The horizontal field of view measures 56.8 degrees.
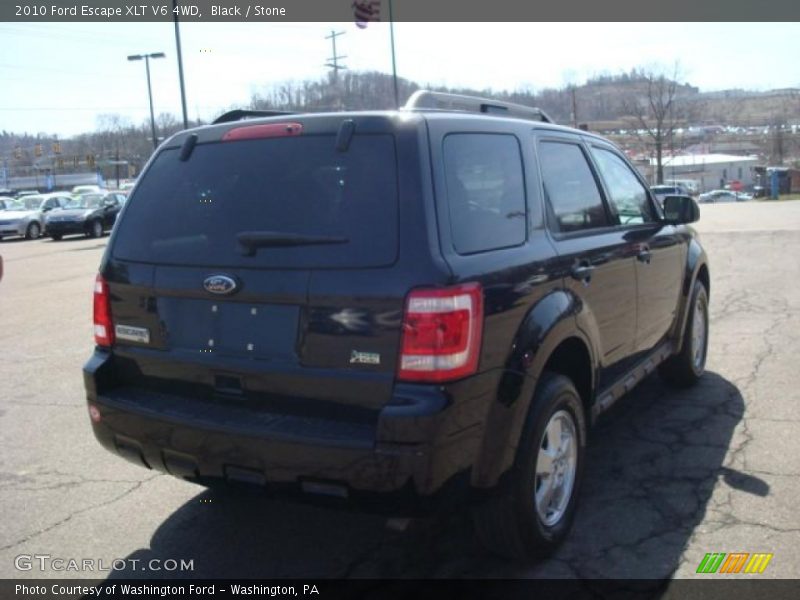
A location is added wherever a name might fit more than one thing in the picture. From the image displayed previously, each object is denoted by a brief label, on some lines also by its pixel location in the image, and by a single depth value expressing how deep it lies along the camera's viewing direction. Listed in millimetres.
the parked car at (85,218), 25984
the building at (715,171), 107812
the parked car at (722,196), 70469
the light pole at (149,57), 42469
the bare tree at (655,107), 69625
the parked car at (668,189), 39309
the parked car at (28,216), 28484
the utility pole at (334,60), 35072
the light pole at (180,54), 26655
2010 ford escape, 2738
